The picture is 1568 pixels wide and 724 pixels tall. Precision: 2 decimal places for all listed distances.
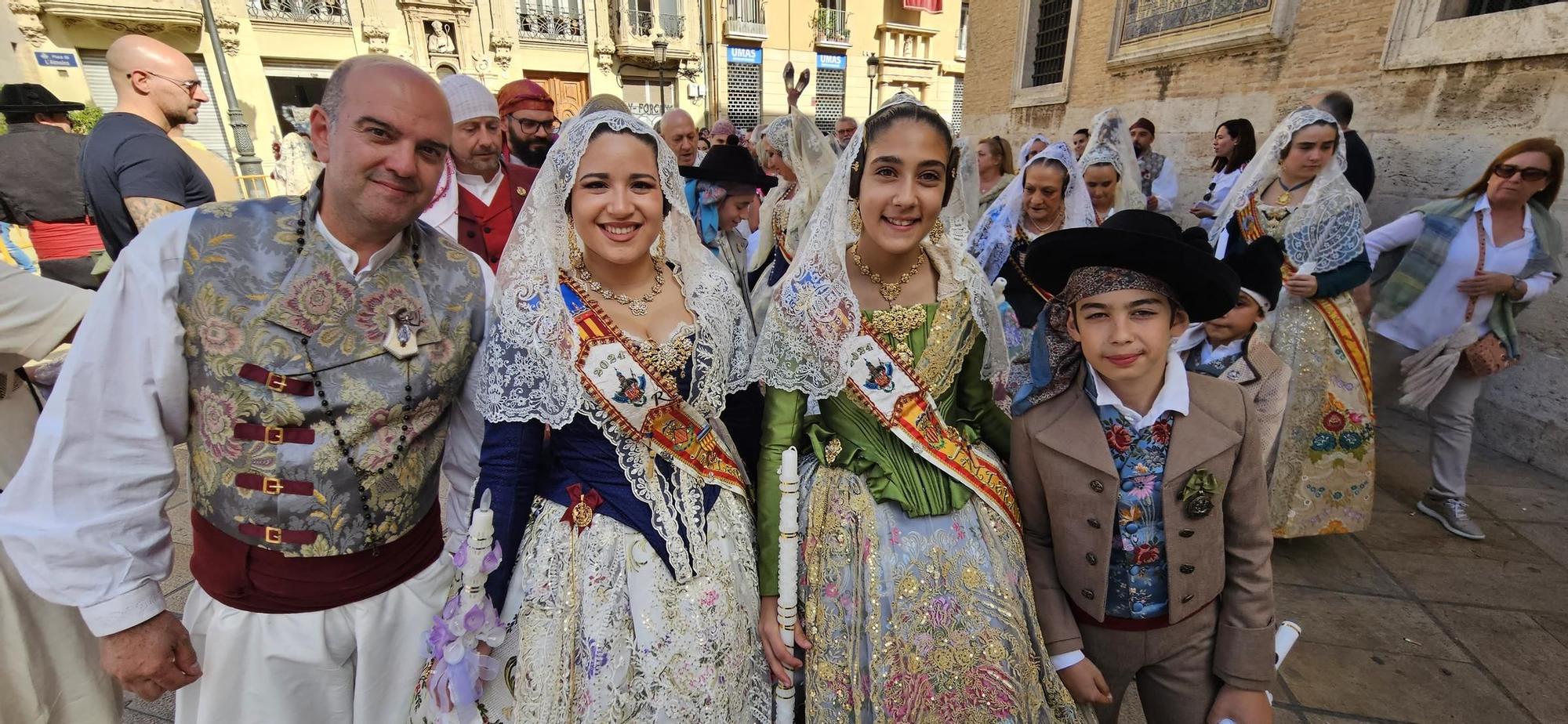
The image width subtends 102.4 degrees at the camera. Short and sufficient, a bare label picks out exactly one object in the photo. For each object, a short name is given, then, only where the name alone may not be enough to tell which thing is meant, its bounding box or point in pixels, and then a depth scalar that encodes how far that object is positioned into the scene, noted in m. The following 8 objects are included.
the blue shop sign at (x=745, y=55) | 27.94
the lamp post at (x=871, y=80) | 29.42
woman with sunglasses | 3.63
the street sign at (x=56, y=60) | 16.09
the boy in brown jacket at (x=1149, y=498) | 1.72
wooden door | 24.42
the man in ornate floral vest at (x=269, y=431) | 1.41
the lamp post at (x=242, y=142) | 12.82
